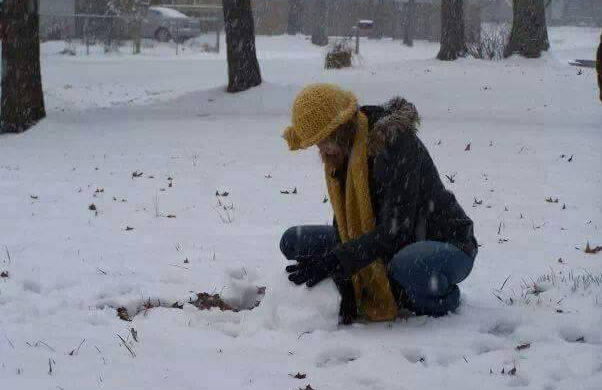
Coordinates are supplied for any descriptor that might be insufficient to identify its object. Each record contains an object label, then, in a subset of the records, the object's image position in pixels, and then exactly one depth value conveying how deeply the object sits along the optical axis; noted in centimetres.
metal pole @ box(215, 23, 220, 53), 3309
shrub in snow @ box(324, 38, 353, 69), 2195
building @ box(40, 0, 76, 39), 3628
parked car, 3852
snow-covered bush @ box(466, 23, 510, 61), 2158
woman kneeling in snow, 399
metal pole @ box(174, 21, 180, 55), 3758
